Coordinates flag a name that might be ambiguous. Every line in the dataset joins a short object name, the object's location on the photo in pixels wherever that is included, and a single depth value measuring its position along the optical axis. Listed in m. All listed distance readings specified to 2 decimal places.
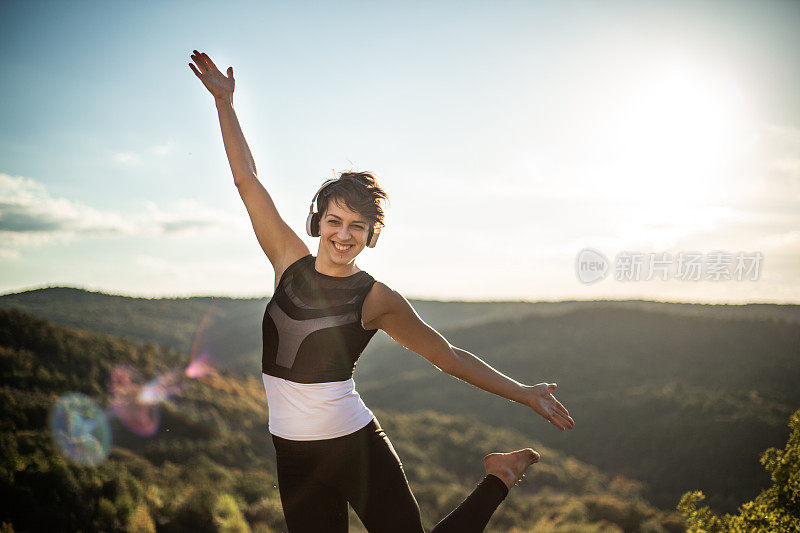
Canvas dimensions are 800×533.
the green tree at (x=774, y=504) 5.75
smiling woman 2.66
